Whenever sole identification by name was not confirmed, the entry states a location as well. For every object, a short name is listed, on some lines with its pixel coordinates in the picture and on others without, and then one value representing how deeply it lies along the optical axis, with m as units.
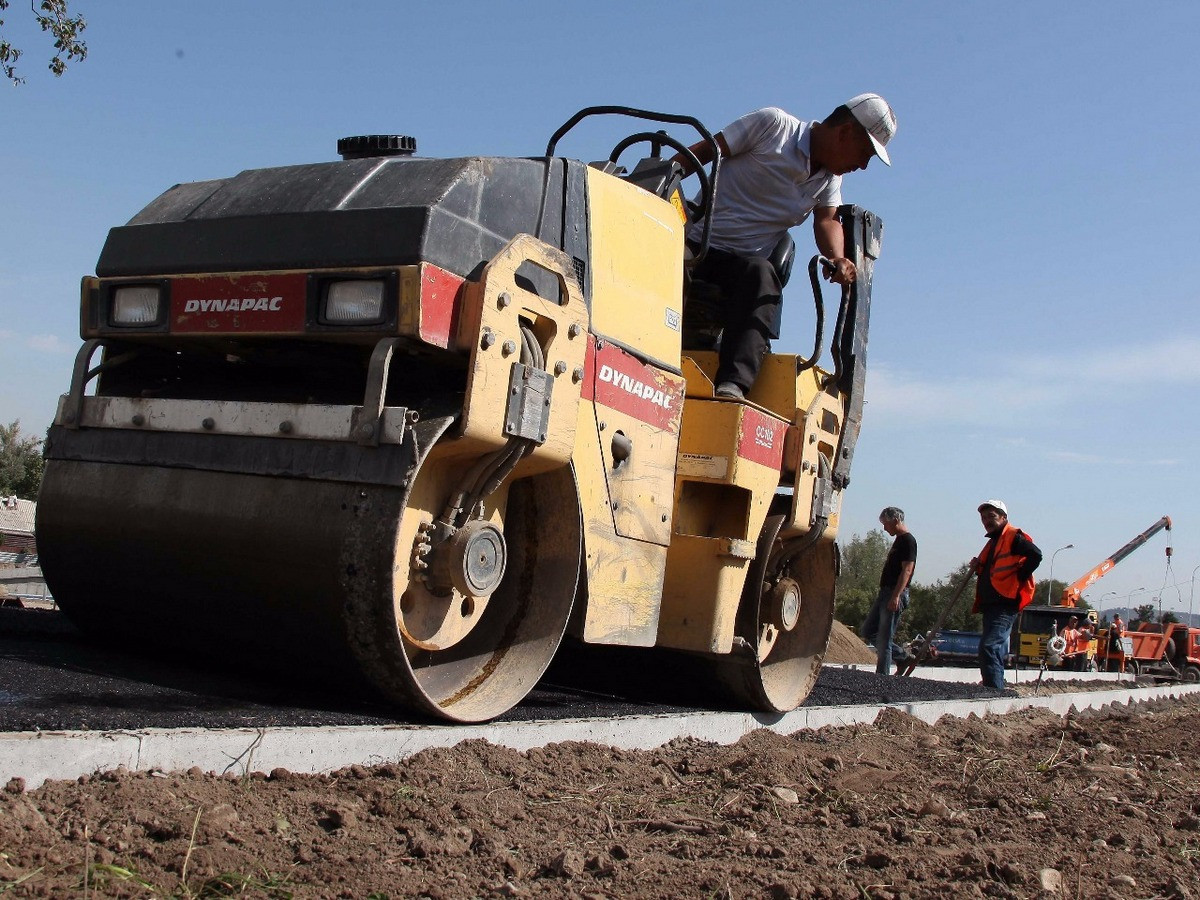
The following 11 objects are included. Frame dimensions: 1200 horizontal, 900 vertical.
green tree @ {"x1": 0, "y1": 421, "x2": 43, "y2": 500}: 46.28
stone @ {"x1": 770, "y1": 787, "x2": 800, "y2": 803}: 3.76
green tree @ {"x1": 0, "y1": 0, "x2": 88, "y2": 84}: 10.31
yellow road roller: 3.56
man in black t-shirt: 9.84
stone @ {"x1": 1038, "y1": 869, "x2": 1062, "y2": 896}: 2.85
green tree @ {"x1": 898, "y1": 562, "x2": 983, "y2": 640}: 57.45
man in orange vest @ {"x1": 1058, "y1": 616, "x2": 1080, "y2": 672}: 19.47
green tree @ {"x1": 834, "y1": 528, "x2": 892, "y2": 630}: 55.91
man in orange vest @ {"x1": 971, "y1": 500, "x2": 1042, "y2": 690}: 8.99
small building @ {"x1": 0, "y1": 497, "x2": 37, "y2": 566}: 21.68
